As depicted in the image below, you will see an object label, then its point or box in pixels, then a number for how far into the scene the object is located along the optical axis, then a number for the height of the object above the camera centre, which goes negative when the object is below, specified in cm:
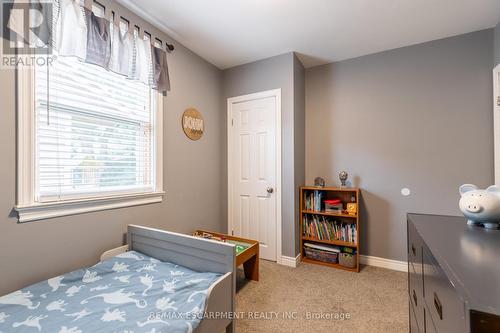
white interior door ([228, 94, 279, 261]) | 277 -6
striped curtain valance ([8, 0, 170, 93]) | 142 +98
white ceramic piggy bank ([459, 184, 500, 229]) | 104 -20
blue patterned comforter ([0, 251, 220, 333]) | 103 -73
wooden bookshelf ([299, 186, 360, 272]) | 249 -59
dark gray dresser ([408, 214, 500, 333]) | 54 -33
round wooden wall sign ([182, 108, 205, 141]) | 249 +53
